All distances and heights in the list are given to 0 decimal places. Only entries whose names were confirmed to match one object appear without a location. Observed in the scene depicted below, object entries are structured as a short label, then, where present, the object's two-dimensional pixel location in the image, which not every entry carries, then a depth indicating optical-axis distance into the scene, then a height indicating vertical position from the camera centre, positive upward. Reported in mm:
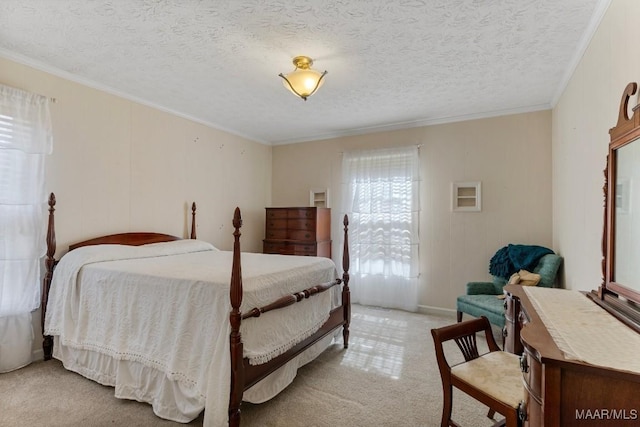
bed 1870 -770
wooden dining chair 1380 -766
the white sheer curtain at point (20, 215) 2572 -47
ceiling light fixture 2582 +1117
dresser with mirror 889 -406
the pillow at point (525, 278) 3055 -574
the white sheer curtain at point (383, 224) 4438 -104
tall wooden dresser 4684 -253
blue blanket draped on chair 3379 -433
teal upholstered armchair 3088 -843
